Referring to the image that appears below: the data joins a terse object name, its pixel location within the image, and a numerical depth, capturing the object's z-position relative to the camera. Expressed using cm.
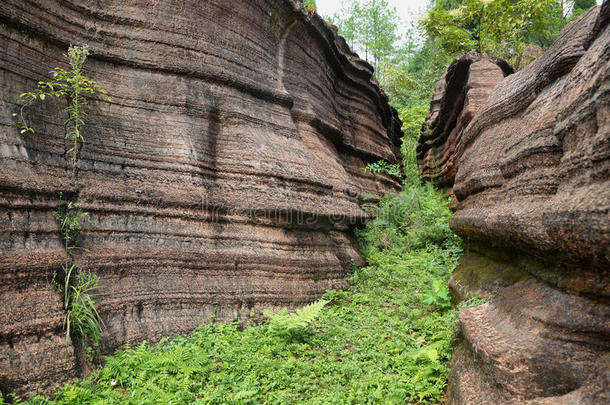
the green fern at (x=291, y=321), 441
